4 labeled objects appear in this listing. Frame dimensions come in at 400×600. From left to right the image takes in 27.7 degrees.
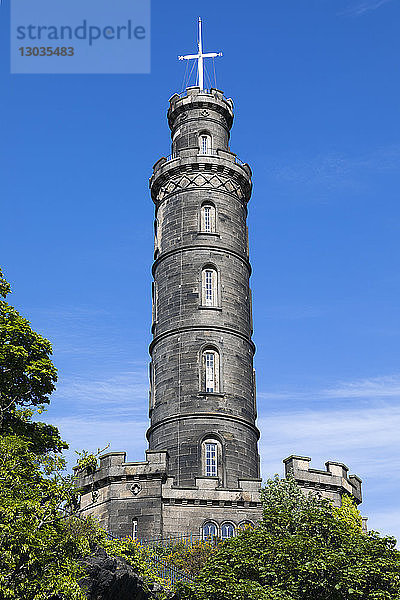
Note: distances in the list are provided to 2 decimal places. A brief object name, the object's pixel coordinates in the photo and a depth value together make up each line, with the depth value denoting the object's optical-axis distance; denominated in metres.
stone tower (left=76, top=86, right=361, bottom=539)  32.94
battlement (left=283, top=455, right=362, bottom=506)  34.55
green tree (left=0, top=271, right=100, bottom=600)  19.39
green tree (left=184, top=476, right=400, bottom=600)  23.05
